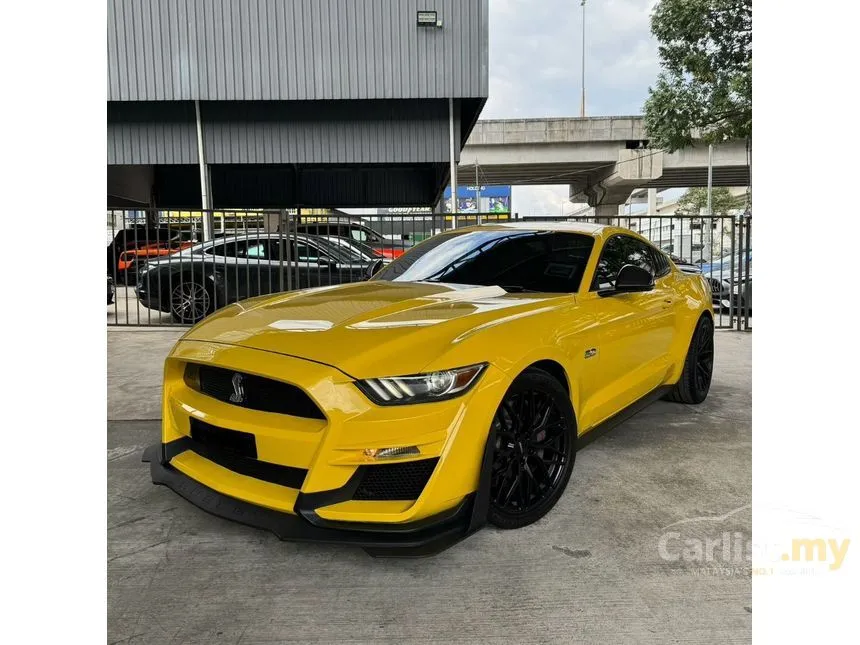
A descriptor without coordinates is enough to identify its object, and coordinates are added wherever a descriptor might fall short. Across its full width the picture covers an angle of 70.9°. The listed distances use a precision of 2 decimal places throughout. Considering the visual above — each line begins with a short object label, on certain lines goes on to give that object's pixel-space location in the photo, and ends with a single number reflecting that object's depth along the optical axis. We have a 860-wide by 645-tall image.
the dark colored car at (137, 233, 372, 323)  9.15
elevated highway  30.50
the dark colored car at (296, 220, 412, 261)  9.23
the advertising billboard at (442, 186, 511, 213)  61.47
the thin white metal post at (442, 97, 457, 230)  15.33
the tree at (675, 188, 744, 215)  50.12
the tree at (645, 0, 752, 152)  14.94
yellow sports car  2.27
